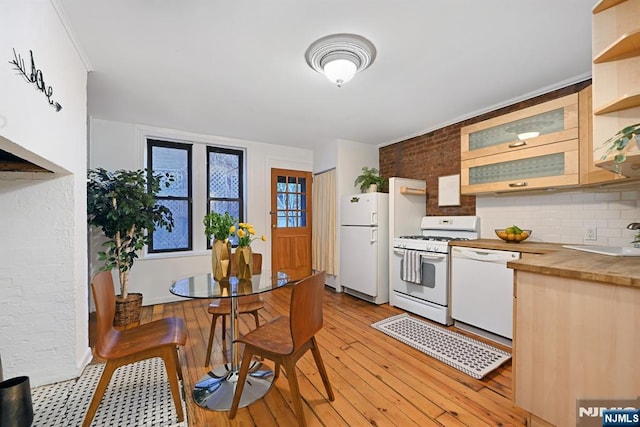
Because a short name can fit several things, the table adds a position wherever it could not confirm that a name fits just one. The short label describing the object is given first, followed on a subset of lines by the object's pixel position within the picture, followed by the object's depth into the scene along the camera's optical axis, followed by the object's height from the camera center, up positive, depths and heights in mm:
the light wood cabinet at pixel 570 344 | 1192 -639
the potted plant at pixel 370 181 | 3981 +463
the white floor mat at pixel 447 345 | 2146 -1207
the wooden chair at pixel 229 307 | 2166 -785
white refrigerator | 3678 -483
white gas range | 2938 -631
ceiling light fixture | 1897 +1174
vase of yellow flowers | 2023 -313
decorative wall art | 1206 +674
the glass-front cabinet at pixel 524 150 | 2293 +599
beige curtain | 4426 -181
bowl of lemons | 2676 -222
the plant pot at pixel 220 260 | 1965 -345
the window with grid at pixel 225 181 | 4199 +497
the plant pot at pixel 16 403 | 1211 -874
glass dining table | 1711 -1154
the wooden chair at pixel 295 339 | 1441 -756
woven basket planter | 2953 -1095
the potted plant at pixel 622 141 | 1298 +358
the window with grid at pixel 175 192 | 3811 +290
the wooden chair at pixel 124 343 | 1463 -769
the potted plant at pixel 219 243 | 1967 -225
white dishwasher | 2426 -739
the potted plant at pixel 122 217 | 2854 -54
